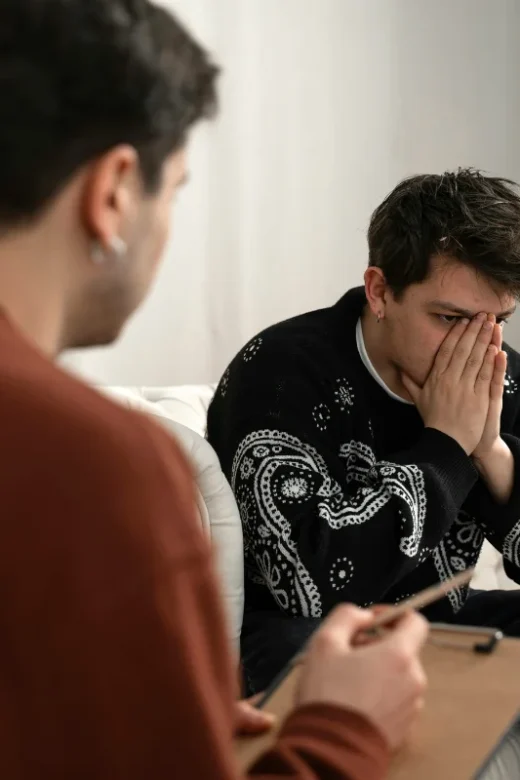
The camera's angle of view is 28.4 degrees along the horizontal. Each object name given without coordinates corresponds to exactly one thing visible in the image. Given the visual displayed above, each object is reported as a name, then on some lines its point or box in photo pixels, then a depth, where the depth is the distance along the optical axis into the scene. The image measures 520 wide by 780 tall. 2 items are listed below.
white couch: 1.38
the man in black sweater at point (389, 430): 1.36
